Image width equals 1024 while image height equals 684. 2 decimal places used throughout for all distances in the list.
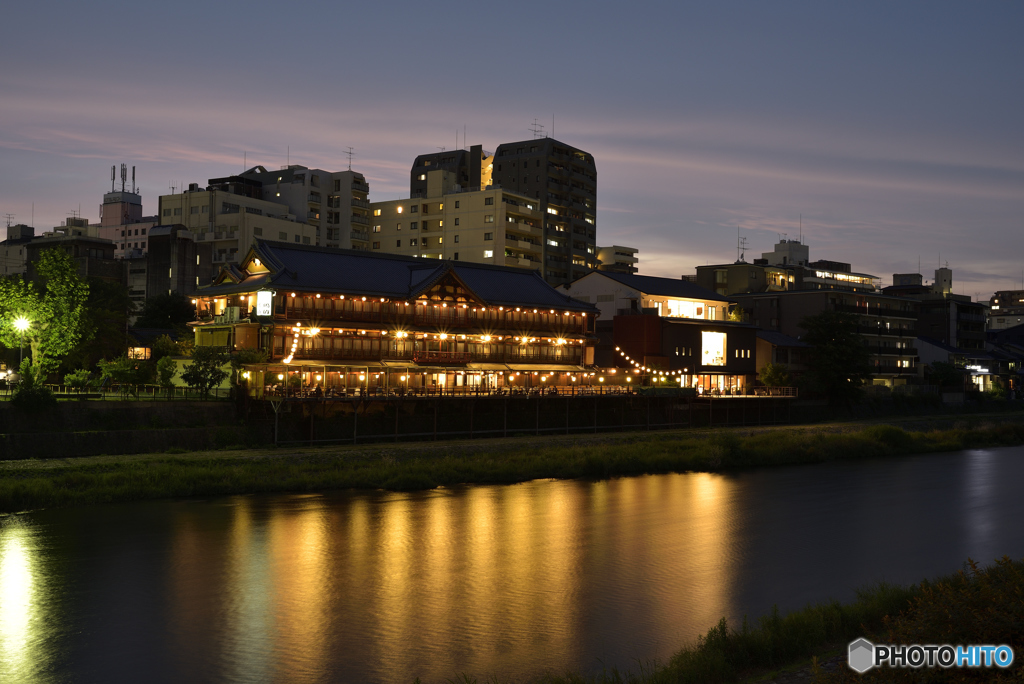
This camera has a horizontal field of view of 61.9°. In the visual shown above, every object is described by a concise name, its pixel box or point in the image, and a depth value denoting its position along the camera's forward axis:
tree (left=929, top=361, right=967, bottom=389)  95.56
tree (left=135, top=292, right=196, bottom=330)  83.50
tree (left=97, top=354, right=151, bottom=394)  50.03
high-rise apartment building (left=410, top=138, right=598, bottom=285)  118.44
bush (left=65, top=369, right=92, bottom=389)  49.47
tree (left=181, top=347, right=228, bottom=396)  48.91
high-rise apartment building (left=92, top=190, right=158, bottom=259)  132.00
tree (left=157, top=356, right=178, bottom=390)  50.72
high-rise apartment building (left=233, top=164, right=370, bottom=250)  111.38
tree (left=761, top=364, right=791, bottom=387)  76.25
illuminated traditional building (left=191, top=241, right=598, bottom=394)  53.88
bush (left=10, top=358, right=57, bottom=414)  41.03
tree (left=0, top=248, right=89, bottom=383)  49.31
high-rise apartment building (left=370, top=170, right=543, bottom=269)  102.19
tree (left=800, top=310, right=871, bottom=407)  76.75
